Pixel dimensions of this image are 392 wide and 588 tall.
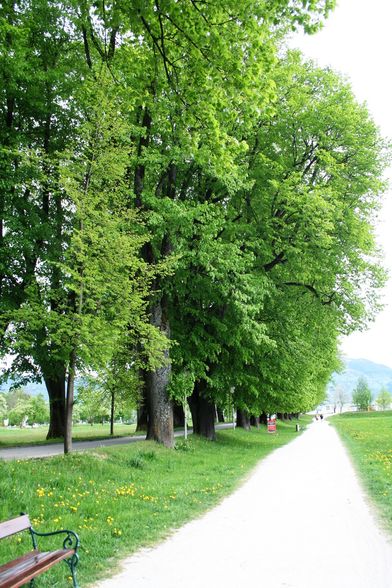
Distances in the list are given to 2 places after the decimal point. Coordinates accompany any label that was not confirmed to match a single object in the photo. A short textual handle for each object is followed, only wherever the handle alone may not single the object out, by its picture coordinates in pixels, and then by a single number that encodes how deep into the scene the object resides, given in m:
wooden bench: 4.44
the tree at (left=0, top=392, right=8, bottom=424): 97.01
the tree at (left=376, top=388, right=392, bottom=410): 180.00
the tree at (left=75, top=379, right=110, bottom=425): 16.56
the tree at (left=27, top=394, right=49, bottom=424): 81.44
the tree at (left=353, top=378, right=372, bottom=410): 149.25
